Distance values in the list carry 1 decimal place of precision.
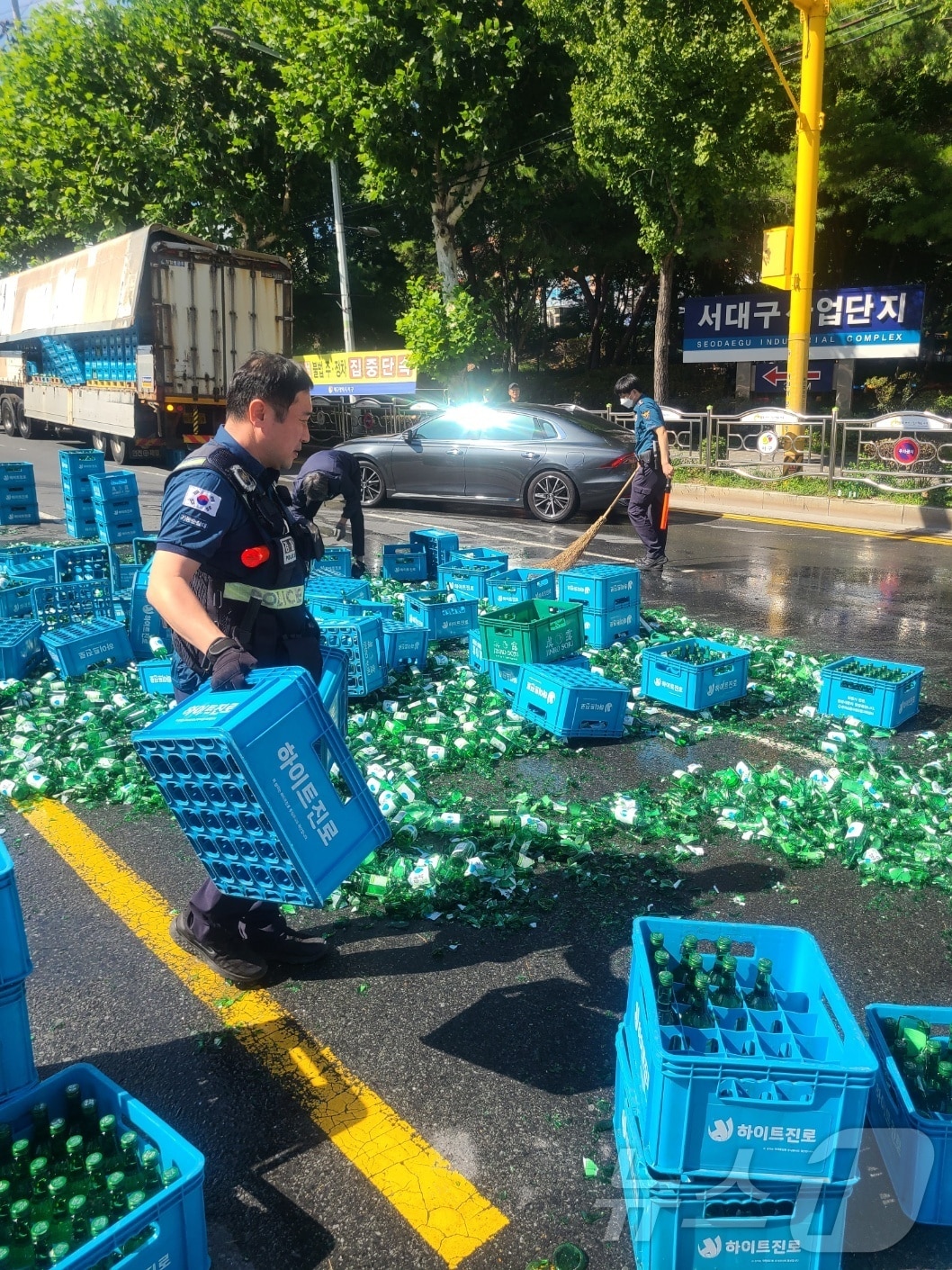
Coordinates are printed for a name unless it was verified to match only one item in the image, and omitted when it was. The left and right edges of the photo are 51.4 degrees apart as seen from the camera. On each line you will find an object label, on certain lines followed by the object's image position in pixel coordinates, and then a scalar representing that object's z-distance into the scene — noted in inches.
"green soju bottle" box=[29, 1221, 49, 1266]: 80.4
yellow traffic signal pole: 602.2
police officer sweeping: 384.5
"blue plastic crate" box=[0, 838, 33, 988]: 98.4
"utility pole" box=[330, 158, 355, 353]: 928.9
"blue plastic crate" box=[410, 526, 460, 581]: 362.6
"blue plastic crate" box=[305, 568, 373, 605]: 292.5
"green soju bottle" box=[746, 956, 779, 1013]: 106.2
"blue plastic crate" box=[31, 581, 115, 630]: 291.7
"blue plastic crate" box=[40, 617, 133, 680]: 262.7
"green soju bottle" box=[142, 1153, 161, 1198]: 86.9
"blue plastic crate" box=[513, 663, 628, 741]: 222.1
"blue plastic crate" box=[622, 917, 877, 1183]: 84.5
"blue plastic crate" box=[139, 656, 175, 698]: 243.9
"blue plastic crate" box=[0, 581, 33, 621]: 288.4
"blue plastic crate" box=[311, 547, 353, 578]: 344.2
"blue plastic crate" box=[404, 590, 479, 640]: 285.3
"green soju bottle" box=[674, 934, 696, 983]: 106.2
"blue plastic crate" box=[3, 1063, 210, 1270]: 78.3
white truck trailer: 715.4
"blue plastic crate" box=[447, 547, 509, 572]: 328.5
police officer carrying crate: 126.6
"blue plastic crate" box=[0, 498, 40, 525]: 508.4
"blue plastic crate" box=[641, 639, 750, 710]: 238.4
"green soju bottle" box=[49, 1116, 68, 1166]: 90.7
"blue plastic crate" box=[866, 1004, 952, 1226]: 95.1
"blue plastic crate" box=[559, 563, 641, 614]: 289.6
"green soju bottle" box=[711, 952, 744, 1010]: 104.8
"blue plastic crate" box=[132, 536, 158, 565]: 331.6
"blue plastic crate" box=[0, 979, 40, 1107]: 99.8
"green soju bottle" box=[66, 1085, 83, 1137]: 94.3
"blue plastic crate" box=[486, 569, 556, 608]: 295.1
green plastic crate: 241.6
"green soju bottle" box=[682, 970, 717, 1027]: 102.2
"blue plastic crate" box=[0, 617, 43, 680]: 260.7
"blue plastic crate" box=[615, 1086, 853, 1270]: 86.1
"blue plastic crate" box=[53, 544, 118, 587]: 307.7
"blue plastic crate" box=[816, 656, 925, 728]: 230.2
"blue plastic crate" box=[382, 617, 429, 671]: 260.7
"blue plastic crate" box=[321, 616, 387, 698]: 240.7
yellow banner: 867.4
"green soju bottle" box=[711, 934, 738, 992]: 106.2
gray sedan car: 530.3
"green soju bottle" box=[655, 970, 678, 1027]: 100.5
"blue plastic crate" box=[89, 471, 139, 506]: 411.2
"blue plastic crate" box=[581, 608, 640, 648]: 292.4
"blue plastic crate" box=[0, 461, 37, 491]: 502.0
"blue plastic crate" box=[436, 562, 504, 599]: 315.3
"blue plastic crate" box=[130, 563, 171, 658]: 281.1
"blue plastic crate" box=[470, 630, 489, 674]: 264.8
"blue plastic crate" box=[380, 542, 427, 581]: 362.3
